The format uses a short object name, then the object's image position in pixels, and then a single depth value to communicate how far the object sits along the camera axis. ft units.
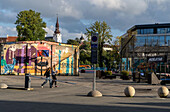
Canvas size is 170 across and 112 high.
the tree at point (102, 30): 162.81
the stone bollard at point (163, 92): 49.73
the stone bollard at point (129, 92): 50.11
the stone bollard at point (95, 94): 49.93
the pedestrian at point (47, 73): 72.73
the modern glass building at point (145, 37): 127.54
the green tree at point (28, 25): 227.36
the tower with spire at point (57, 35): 619.46
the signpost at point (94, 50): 52.65
